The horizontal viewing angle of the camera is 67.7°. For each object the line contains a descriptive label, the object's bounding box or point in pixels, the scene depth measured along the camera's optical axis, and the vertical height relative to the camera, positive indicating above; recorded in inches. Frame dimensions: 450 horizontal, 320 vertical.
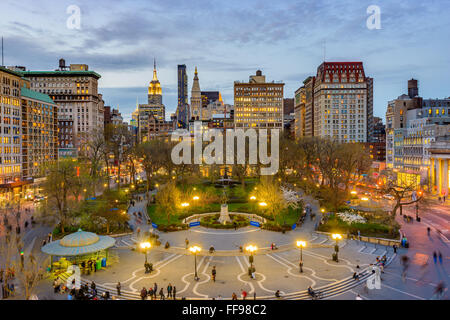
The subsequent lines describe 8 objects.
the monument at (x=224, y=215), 1969.7 -393.0
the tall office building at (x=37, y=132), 3563.0 +206.1
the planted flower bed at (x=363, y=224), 1690.7 -407.4
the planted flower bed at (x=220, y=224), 1892.2 -426.5
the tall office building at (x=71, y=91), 5565.9 +989.2
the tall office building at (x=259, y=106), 7135.8 +919.9
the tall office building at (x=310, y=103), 7475.4 +1043.2
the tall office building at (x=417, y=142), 3097.9 +65.1
